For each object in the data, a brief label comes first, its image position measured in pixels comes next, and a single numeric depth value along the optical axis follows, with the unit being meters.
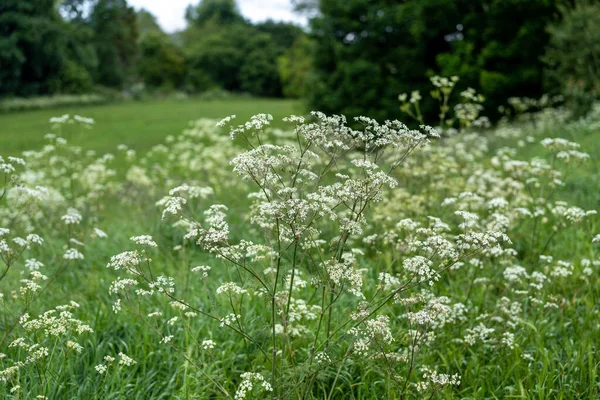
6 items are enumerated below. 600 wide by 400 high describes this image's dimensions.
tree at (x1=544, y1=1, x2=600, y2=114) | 14.05
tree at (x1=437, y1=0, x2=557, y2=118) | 18.58
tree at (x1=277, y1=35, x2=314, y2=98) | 53.31
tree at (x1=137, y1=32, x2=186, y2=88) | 64.62
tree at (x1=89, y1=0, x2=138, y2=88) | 51.53
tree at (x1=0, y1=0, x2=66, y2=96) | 33.81
